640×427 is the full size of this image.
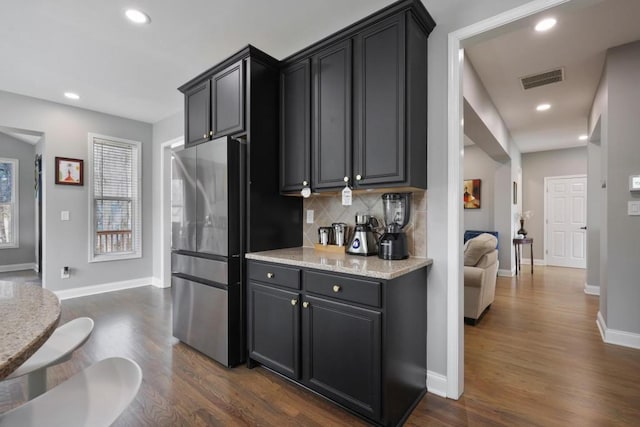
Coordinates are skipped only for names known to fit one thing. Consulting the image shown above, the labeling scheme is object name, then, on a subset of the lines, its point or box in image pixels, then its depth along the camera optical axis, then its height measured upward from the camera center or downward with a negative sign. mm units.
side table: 6008 -650
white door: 6848 -234
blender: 2092 -98
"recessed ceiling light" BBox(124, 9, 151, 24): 2391 +1529
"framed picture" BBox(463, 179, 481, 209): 6648 +387
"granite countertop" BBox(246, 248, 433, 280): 1721 -325
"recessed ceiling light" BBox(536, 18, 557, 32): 2532 +1549
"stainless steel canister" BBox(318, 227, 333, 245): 2641 -201
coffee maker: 2311 -217
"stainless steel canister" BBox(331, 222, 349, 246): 2539 -177
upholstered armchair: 3248 -674
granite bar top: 585 -262
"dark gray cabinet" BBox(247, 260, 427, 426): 1691 -758
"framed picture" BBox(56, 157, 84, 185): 4312 +572
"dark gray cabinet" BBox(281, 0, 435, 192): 1933 +739
